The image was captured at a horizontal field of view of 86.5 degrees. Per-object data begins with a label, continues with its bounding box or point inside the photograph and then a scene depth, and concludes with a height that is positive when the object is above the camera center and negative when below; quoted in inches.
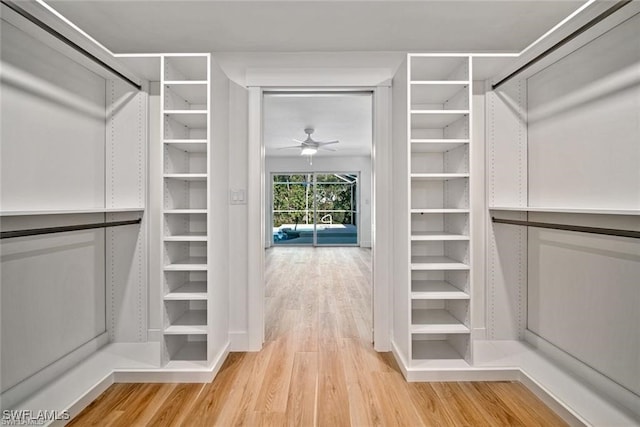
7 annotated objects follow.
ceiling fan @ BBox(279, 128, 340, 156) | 243.2 +52.4
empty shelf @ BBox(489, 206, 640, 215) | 55.6 +0.8
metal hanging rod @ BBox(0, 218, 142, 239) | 60.4 -2.8
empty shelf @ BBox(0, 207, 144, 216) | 55.6 +0.9
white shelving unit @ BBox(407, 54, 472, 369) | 87.7 +2.2
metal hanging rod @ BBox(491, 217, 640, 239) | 61.6 -2.9
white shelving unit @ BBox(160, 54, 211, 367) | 87.5 +3.0
